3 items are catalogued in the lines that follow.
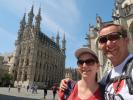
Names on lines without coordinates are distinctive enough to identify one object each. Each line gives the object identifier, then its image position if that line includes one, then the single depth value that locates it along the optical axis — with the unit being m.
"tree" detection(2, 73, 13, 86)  24.72
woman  1.04
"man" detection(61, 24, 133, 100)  0.86
